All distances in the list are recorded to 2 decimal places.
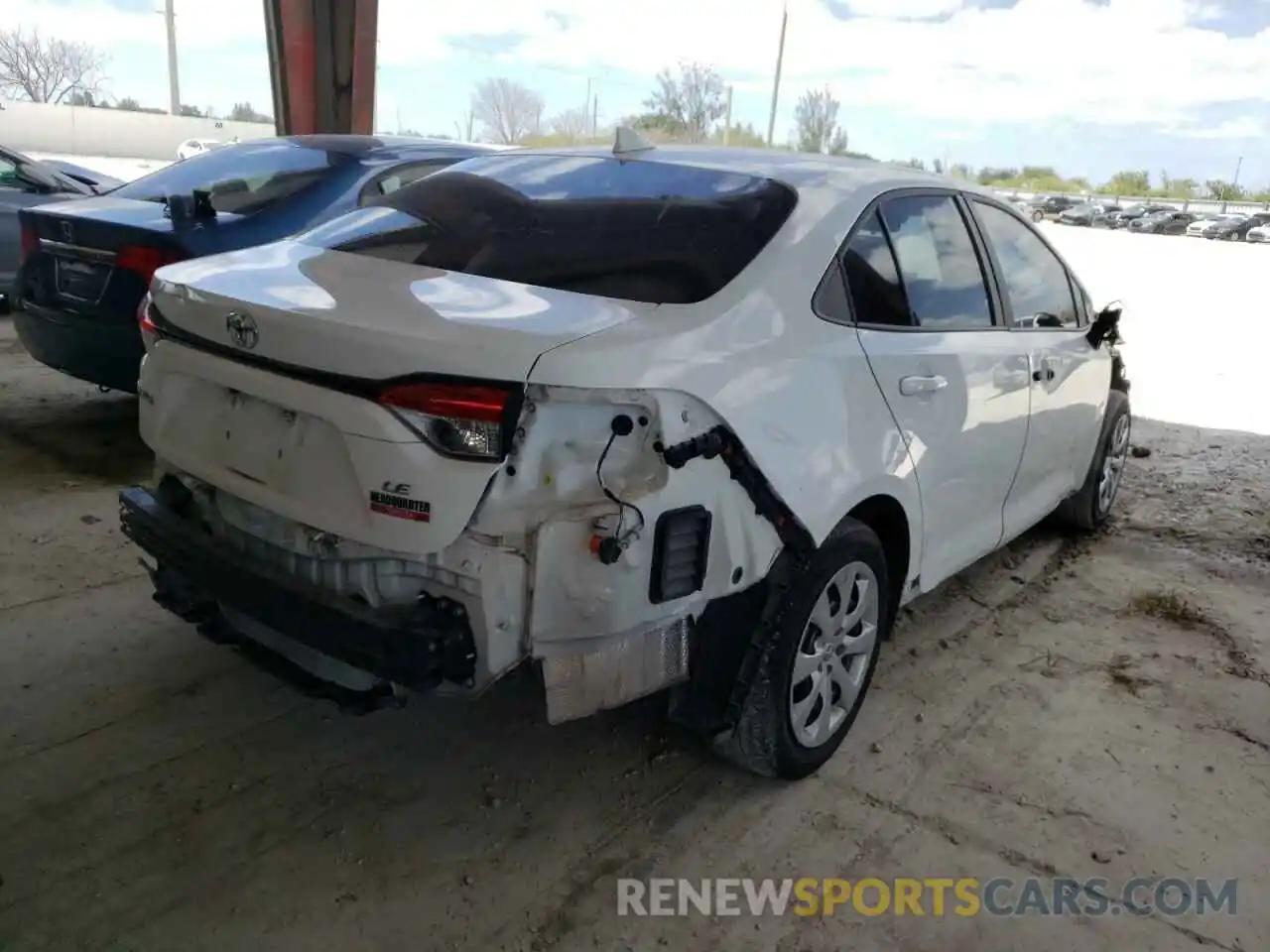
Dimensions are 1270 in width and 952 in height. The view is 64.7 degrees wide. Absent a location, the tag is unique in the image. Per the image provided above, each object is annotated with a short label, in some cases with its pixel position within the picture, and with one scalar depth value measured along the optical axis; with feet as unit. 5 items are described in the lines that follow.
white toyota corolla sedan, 7.00
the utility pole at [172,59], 133.49
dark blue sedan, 15.29
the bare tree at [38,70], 164.46
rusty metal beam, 38.65
